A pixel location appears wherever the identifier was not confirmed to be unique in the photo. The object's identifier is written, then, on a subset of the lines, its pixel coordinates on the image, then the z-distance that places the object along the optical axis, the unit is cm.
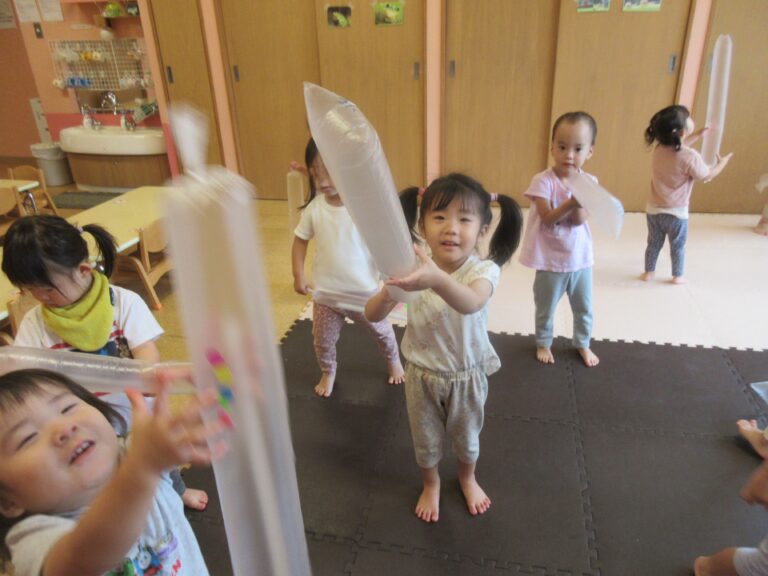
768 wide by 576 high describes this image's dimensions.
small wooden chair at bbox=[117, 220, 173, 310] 286
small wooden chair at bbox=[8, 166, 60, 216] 392
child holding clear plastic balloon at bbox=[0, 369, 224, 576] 53
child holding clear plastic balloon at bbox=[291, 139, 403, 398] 190
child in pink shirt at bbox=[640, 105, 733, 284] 270
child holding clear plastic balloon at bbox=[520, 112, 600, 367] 193
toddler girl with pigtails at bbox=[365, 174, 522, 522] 124
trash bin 553
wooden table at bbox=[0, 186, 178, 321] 288
